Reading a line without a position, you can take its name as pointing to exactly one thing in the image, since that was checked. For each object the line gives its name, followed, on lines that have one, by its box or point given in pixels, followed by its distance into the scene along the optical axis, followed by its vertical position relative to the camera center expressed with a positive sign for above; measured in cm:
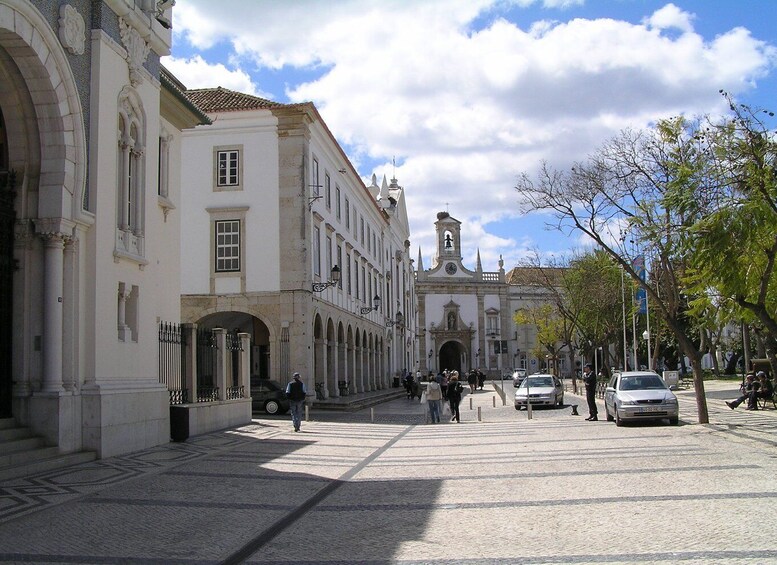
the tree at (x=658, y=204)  1997 +388
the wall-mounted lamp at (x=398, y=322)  5857 +251
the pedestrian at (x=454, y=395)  2698 -132
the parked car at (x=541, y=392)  3350 -161
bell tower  9456 +1345
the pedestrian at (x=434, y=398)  2600 -134
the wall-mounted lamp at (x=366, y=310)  4645 +265
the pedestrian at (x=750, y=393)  2558 -143
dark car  2944 -133
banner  2921 +300
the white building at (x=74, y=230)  1375 +238
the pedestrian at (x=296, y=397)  2212 -102
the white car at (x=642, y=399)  2191 -131
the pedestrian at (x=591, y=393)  2533 -128
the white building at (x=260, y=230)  3347 +536
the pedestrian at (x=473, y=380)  5820 -182
